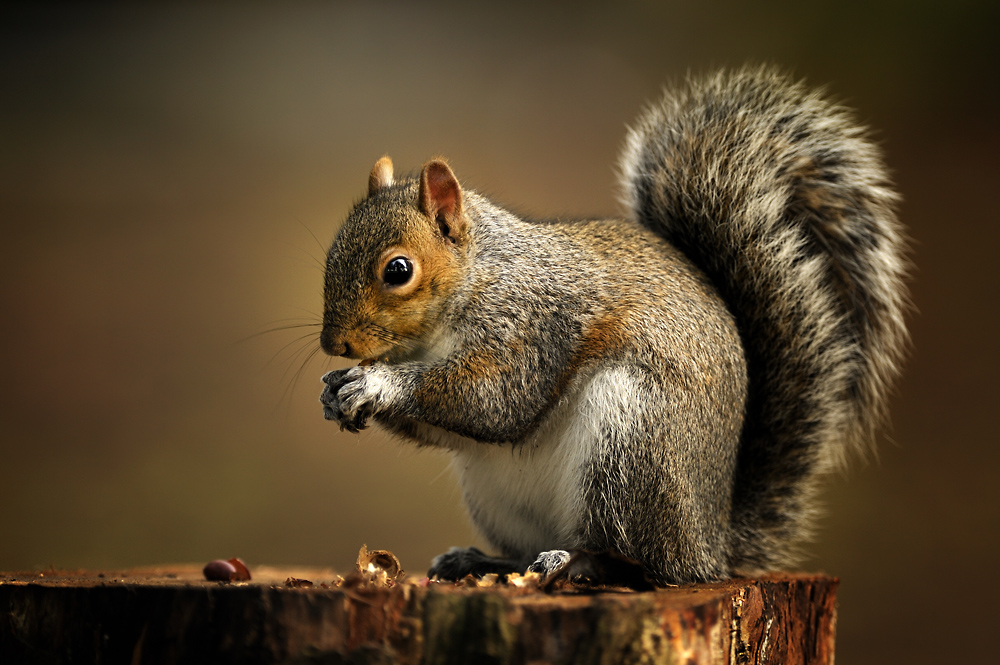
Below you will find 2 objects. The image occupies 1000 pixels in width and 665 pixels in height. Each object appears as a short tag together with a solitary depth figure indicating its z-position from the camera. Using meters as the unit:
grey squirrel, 4.04
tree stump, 3.96
